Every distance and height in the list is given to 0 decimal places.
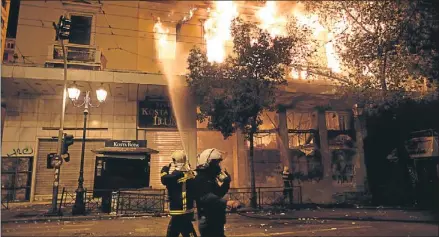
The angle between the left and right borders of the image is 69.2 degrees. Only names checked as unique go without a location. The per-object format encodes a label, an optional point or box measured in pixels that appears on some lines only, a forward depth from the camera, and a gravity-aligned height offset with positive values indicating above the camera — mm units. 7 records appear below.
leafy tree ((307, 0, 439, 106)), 12227 +5449
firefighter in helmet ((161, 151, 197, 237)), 5379 -357
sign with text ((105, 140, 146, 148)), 14062 +1548
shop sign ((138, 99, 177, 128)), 17312 +3463
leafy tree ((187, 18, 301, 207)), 14094 +4442
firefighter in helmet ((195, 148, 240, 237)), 4285 -216
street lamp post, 12570 -243
